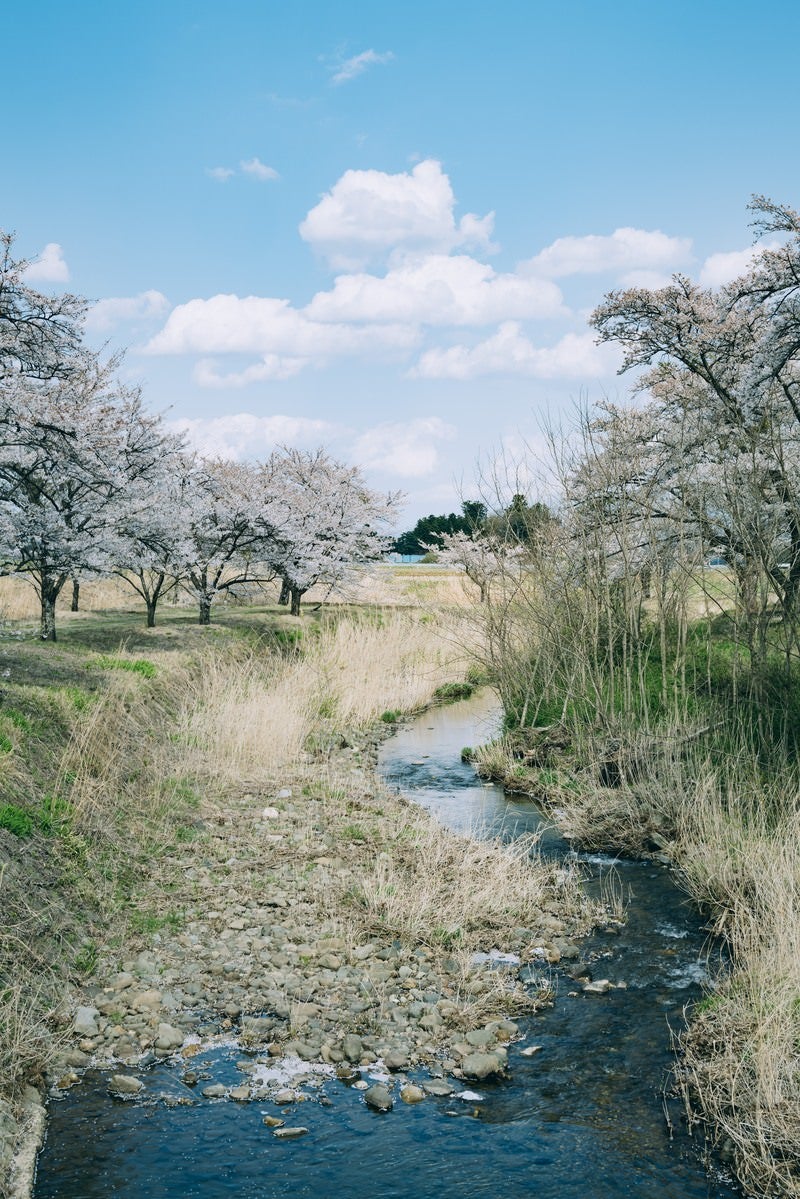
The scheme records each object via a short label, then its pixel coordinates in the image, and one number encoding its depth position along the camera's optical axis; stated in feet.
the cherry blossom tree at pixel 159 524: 57.93
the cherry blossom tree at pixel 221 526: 73.00
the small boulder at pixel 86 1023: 20.80
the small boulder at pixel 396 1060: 19.94
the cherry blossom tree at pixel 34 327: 40.32
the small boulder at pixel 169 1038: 20.51
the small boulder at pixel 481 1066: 19.67
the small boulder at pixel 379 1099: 18.47
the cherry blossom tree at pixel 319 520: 81.87
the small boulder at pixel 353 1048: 20.13
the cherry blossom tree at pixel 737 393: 32.60
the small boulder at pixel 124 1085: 18.92
